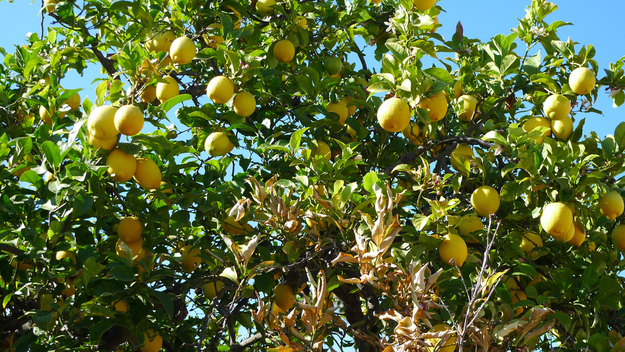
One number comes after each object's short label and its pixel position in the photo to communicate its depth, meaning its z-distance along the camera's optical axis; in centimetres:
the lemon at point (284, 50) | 336
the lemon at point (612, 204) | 260
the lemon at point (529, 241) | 313
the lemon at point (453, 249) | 249
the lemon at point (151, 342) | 288
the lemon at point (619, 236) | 295
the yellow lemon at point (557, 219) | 245
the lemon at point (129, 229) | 271
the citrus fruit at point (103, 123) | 231
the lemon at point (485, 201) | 269
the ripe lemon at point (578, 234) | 279
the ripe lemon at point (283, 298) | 299
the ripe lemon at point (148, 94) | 312
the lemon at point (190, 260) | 304
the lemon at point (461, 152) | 285
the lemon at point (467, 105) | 325
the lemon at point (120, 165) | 243
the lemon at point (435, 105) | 271
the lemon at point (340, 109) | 333
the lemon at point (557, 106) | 293
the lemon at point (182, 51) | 307
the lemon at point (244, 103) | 302
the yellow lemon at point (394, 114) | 252
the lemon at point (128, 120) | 228
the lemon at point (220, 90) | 290
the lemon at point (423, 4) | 323
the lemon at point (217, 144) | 305
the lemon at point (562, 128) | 302
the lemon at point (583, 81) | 290
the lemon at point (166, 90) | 290
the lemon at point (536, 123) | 305
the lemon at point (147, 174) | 256
